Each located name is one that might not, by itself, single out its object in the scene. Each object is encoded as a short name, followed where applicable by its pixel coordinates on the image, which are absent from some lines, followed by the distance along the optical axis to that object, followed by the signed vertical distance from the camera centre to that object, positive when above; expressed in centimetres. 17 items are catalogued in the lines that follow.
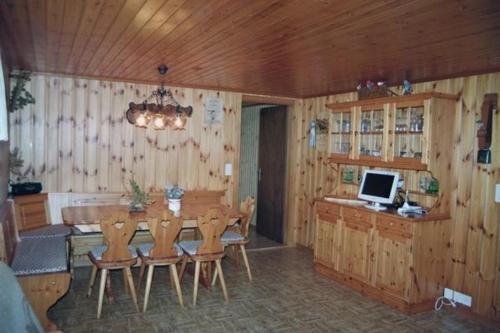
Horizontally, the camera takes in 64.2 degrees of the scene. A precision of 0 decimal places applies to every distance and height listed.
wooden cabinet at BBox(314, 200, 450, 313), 391 -114
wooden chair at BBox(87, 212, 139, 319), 358 -102
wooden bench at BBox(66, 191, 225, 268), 496 -124
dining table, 385 -79
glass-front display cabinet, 397 +17
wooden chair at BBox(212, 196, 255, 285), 462 -110
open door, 652 -49
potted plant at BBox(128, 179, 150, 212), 435 -68
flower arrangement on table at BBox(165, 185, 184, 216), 445 -66
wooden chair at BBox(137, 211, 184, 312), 377 -102
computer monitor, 442 -47
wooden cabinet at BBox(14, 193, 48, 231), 438 -84
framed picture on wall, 569 +44
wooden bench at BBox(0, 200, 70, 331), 318 -110
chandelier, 414 +28
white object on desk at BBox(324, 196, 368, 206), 473 -68
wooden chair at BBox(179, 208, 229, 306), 396 -103
